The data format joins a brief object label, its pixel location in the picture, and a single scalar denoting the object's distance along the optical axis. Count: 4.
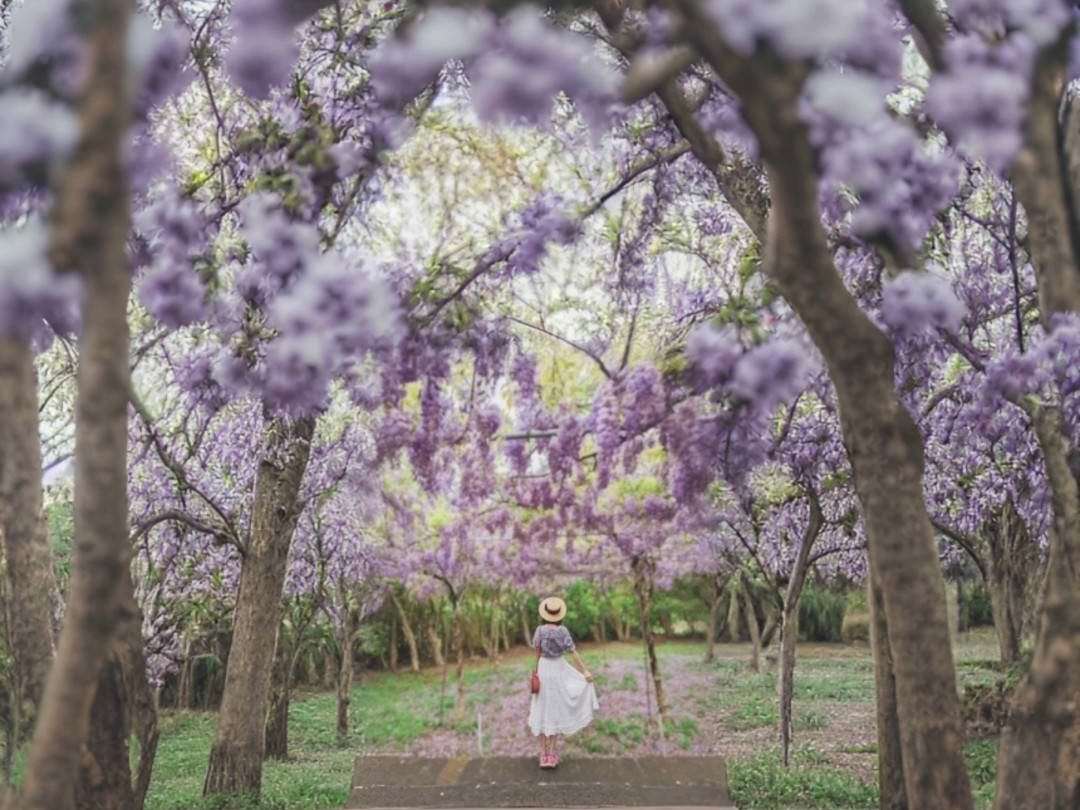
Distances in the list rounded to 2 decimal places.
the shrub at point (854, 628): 26.38
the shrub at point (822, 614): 25.64
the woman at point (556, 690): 10.74
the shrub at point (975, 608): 25.70
